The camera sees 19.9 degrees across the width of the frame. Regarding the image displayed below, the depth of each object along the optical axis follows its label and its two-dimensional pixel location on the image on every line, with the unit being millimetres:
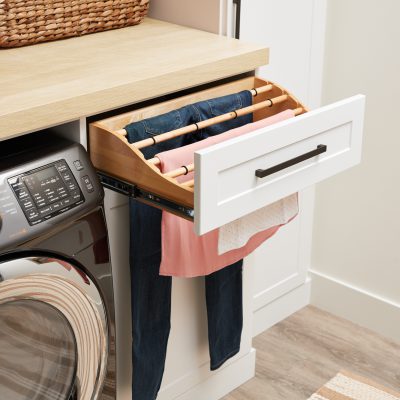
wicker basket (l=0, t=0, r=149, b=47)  3116
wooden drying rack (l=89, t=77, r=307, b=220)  2709
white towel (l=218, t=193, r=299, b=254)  2839
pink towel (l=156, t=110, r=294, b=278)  2849
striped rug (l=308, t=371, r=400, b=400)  3602
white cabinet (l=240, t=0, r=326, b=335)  3543
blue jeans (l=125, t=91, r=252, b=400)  2982
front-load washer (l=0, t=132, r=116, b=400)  2644
